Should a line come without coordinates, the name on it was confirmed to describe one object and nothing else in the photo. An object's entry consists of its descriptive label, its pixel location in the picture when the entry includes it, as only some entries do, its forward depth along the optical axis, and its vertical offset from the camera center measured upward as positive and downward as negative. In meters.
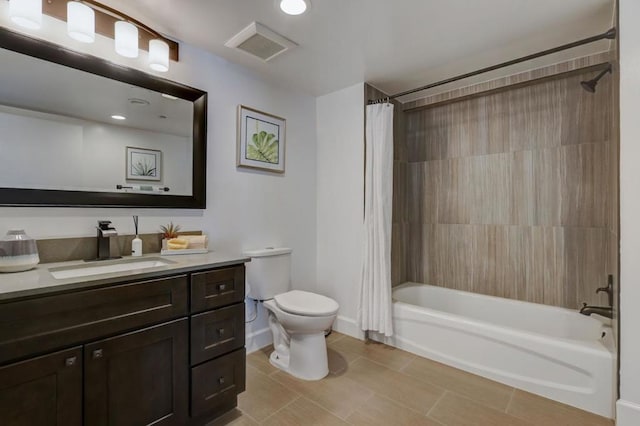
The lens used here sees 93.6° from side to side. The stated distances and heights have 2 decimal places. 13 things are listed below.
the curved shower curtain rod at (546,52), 1.62 +0.95
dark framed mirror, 1.40 +0.43
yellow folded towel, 1.82 -0.20
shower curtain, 2.44 -0.11
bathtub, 1.68 -0.88
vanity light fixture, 1.35 +0.97
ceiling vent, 1.82 +1.09
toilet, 1.96 -0.68
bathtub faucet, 1.78 -0.61
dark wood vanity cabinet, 1.03 -0.59
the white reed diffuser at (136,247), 1.71 -0.21
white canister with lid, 1.22 -0.17
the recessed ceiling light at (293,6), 1.58 +1.10
